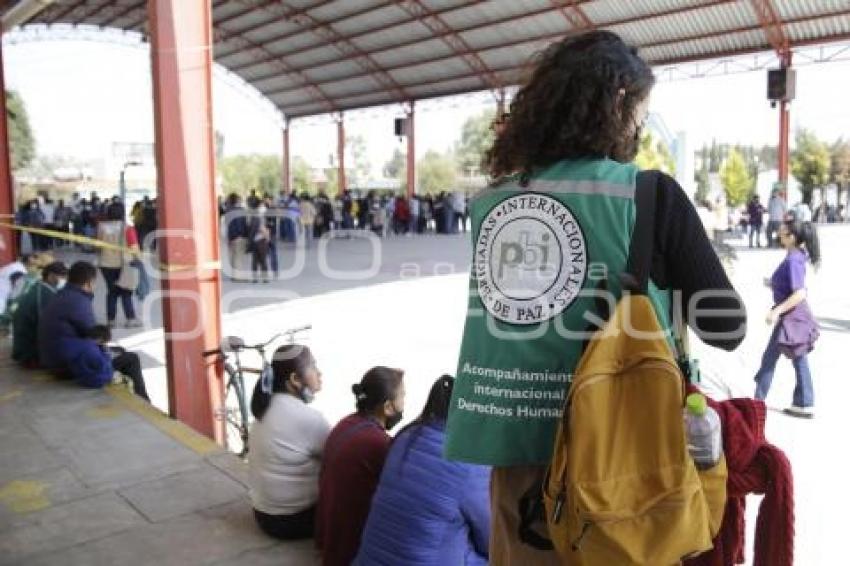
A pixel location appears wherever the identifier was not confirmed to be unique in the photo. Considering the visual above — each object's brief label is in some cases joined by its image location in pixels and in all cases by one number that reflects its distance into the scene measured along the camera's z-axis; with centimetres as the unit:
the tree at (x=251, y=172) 6631
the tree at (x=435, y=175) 7019
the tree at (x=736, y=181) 4709
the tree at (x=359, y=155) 9581
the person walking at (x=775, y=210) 1773
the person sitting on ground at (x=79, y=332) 585
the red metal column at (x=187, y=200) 478
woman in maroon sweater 285
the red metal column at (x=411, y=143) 2861
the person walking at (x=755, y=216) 1953
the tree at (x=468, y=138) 8012
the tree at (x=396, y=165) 9225
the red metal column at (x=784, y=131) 1938
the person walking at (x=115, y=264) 952
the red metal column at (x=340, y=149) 3172
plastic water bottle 132
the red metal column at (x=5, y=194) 925
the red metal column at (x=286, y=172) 3422
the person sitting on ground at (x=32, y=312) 641
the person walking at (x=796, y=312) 562
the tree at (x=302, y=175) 6100
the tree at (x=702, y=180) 4472
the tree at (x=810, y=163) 4022
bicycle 487
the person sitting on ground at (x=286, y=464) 324
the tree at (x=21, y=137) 5425
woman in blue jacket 247
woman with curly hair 133
